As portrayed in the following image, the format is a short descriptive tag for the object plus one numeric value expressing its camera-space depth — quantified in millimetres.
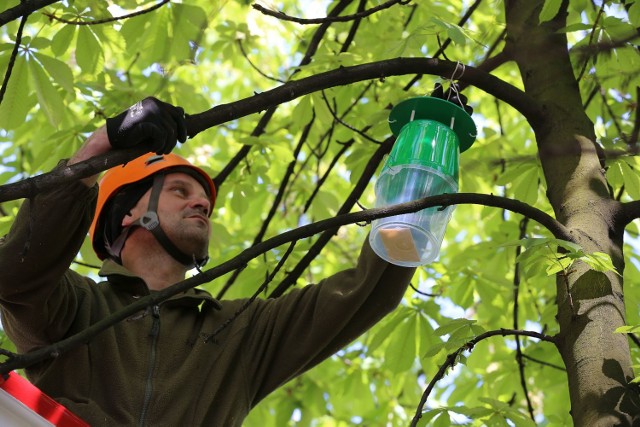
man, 4711
